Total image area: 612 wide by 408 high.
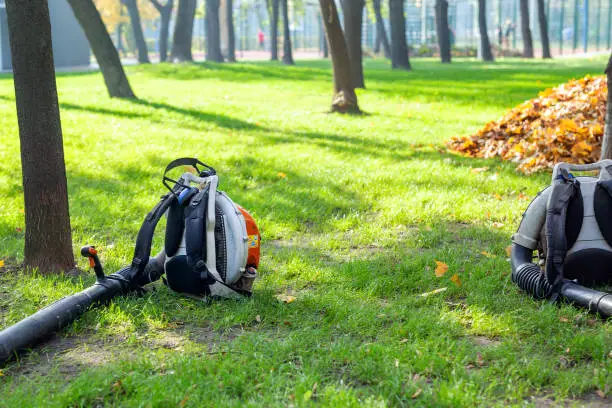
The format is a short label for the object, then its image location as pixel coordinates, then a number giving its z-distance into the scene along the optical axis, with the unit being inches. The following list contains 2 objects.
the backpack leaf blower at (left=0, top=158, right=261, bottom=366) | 170.7
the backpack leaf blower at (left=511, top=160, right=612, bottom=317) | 171.0
